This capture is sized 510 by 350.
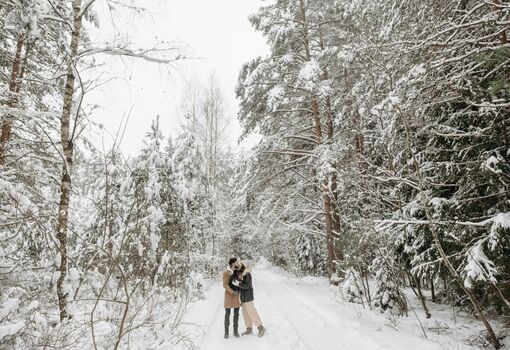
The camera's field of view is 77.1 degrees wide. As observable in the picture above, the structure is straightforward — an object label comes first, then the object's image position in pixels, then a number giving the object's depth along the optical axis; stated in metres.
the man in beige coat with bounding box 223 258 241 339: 7.30
